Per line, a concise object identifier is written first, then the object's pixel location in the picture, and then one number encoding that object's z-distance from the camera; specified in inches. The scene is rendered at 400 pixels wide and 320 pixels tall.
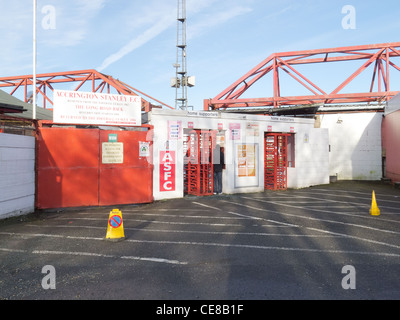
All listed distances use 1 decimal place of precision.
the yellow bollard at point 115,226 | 217.6
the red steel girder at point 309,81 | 860.4
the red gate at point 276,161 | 521.0
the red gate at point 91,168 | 343.6
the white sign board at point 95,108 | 347.9
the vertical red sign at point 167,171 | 418.9
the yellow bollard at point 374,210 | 301.6
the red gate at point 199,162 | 452.1
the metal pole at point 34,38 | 369.4
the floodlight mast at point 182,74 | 1080.8
